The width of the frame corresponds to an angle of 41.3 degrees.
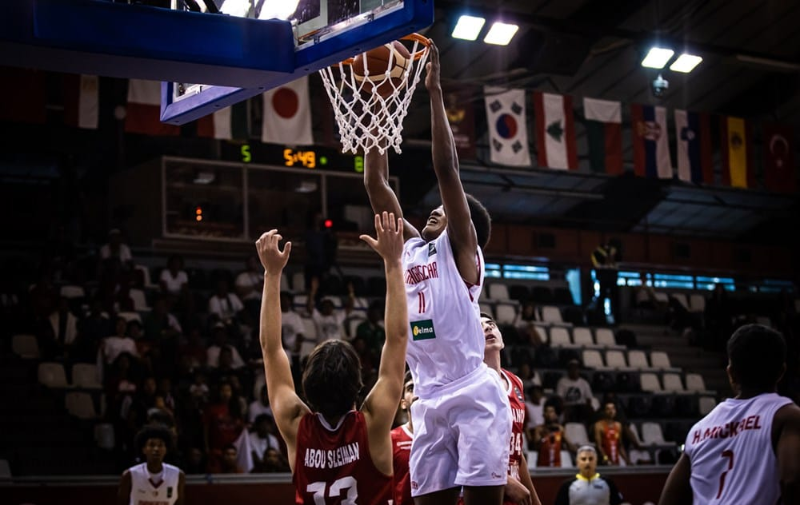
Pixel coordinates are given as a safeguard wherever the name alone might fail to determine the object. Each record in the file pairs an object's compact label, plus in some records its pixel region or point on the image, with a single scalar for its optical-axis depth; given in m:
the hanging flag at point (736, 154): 18.47
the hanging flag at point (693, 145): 18.14
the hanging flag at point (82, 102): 14.62
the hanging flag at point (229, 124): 15.26
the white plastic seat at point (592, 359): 17.97
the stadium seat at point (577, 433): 14.55
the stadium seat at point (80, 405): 12.64
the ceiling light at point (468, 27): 14.38
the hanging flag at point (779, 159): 19.12
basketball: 5.44
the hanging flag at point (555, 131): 17.14
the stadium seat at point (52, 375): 12.98
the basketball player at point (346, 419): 3.63
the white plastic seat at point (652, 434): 16.45
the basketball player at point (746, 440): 3.75
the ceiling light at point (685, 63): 16.09
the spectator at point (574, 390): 15.60
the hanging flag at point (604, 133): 17.55
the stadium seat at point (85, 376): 12.99
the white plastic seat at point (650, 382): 17.97
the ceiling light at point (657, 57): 15.95
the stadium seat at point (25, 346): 13.58
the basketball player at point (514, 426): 5.18
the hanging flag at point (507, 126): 16.59
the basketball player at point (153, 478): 8.43
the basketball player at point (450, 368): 4.86
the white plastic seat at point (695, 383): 18.64
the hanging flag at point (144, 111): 14.78
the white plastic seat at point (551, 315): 19.23
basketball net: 5.39
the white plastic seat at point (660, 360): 18.94
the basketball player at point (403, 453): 5.86
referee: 10.14
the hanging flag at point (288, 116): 15.62
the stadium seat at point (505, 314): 18.33
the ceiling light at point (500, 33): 14.64
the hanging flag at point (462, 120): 17.17
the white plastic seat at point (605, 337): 19.08
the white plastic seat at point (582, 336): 18.67
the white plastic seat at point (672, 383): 18.34
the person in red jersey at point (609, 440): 14.16
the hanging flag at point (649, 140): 17.78
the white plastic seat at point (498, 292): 19.53
